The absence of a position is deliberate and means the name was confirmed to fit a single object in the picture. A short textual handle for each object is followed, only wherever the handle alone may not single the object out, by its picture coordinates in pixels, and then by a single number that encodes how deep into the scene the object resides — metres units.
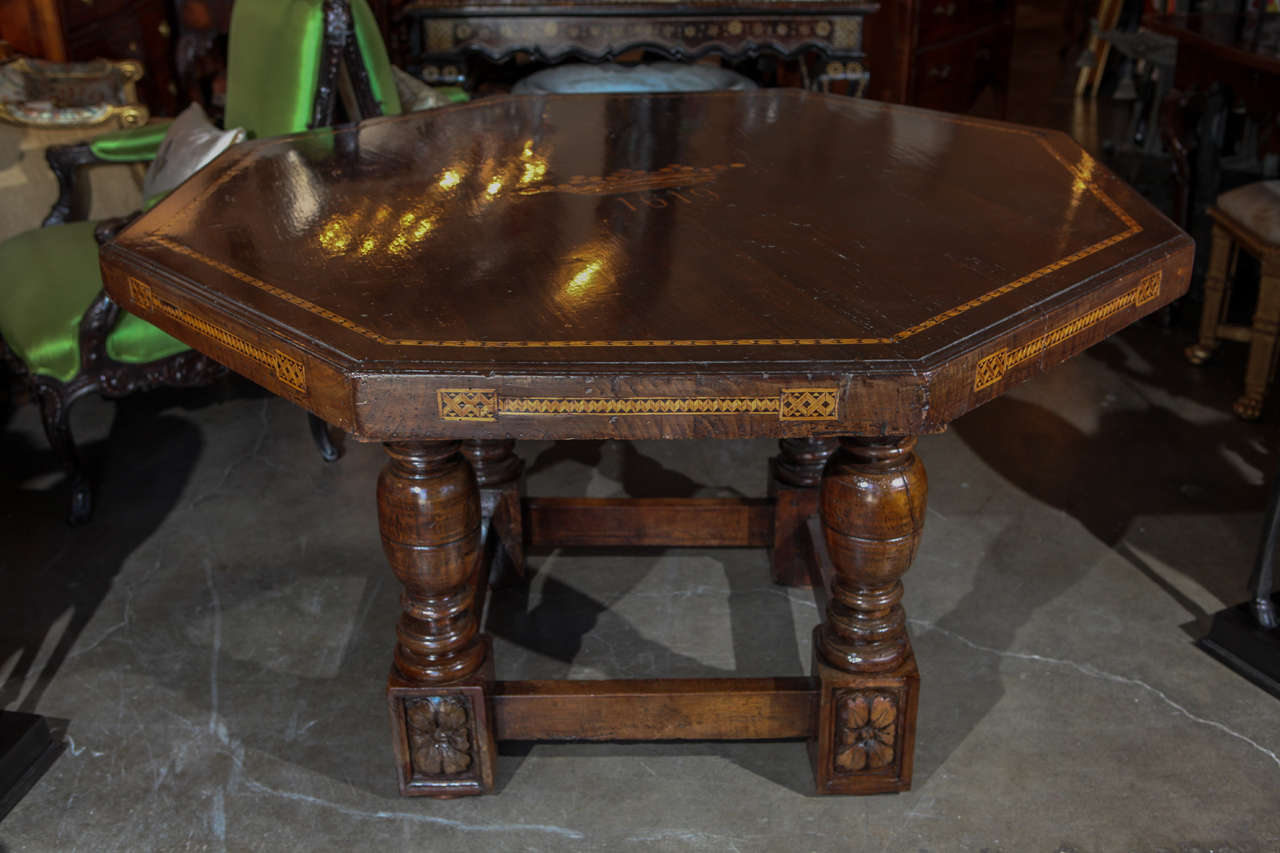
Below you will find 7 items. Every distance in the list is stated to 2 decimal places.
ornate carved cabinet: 4.35
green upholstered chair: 2.71
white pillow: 2.85
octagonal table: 1.42
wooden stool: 3.01
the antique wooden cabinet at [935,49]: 5.16
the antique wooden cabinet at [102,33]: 4.16
